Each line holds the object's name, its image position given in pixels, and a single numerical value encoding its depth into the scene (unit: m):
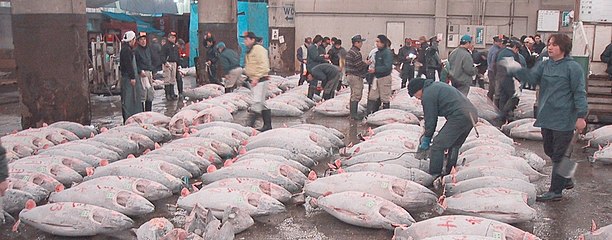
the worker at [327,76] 12.42
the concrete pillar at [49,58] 9.53
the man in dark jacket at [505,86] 10.97
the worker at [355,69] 10.88
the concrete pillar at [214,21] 17.28
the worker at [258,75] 9.21
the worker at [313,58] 13.28
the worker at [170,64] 14.20
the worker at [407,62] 15.73
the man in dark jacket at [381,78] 10.46
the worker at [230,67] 13.15
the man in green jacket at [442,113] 6.35
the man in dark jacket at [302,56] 18.59
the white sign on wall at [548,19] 23.92
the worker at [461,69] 10.10
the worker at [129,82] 9.98
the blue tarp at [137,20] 23.33
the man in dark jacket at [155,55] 12.90
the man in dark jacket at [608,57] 10.59
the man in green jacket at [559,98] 5.72
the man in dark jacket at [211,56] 14.60
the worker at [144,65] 10.66
